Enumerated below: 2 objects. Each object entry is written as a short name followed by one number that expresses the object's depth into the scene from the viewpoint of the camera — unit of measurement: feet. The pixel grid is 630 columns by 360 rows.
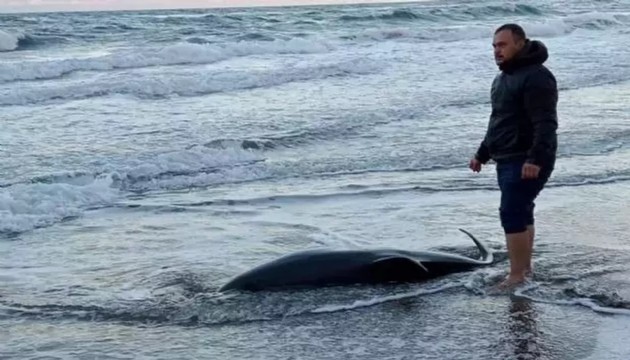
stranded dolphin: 43.11
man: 40.45
